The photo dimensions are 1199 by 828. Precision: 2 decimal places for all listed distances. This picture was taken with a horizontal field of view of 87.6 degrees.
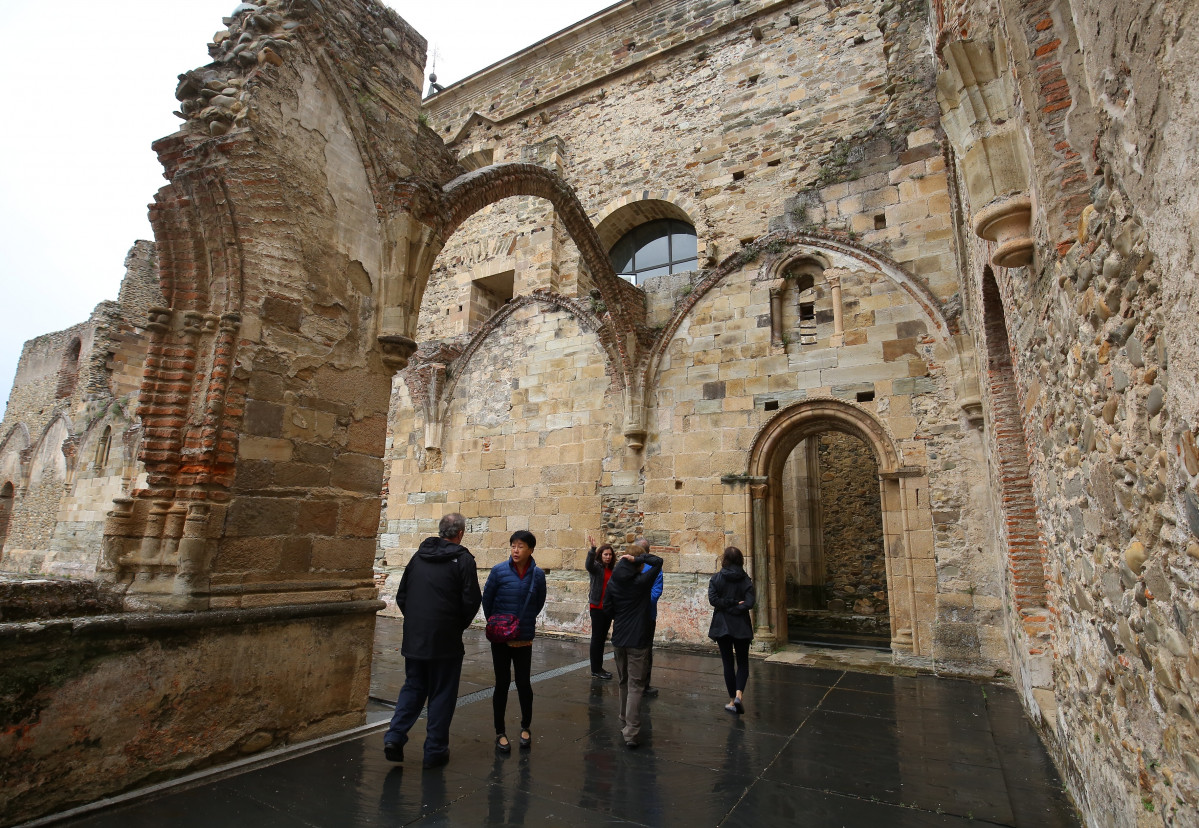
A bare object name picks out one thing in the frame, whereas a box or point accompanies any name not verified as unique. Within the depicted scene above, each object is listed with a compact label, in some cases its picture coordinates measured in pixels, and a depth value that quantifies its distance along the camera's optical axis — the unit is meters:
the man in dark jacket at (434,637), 3.62
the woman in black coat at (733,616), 4.73
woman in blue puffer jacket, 3.87
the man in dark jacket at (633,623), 4.04
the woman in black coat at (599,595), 5.80
